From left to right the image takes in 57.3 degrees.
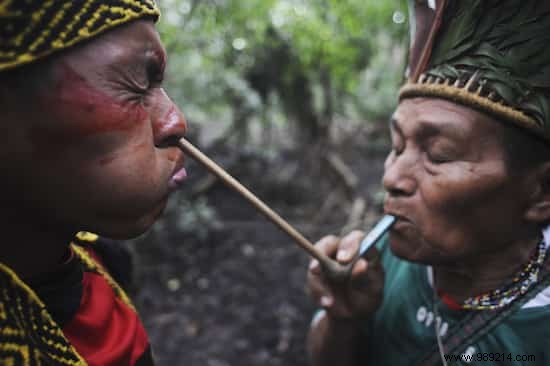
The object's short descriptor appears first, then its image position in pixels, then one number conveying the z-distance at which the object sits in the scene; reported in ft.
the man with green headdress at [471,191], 1.55
